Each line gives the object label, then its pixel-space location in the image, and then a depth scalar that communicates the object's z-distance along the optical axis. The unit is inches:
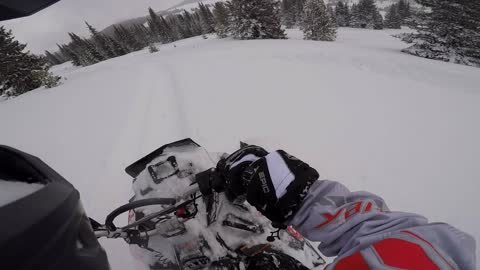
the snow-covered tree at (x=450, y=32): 595.5
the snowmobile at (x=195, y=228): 68.3
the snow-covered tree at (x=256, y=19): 836.6
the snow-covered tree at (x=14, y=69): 601.5
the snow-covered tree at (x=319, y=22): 1129.4
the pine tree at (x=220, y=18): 1434.5
